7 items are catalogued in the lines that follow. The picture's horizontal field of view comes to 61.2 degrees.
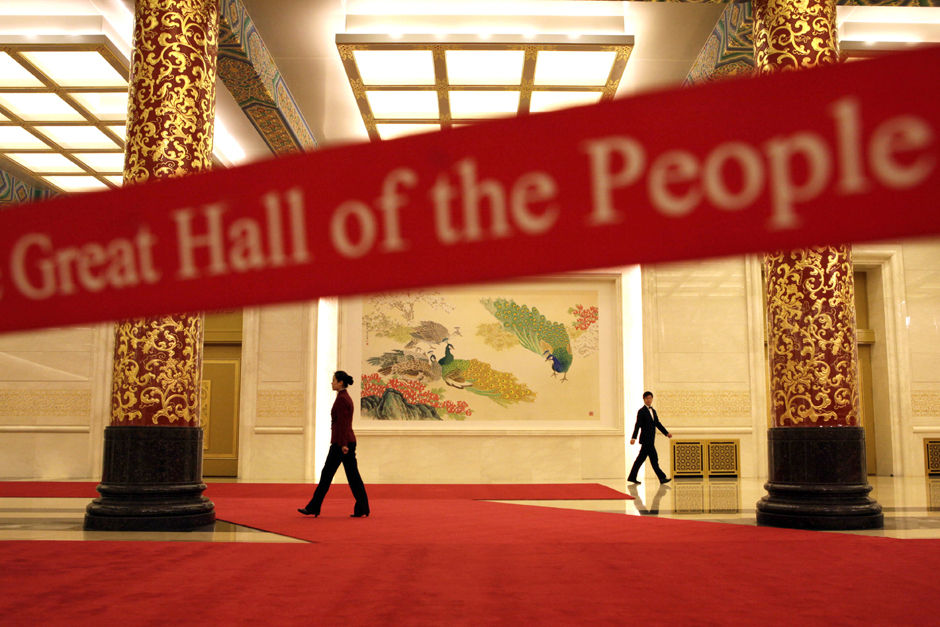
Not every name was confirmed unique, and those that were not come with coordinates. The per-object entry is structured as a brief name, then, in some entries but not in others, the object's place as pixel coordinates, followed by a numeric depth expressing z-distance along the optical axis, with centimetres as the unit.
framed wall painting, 1224
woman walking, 658
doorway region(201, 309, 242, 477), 1263
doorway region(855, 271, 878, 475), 1248
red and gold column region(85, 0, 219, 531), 554
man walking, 1019
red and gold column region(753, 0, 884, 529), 565
